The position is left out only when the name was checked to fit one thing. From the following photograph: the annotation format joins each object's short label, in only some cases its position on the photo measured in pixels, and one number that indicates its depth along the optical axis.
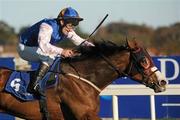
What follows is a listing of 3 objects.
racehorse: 14.48
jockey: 14.46
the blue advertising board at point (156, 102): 22.64
